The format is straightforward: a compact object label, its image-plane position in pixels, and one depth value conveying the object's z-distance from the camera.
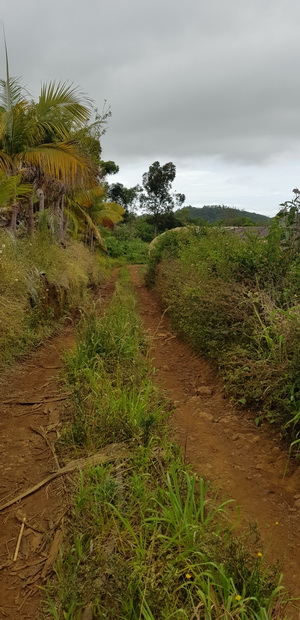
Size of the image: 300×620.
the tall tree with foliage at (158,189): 43.47
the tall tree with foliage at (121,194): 38.72
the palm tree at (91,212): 16.58
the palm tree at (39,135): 9.05
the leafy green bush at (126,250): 32.50
